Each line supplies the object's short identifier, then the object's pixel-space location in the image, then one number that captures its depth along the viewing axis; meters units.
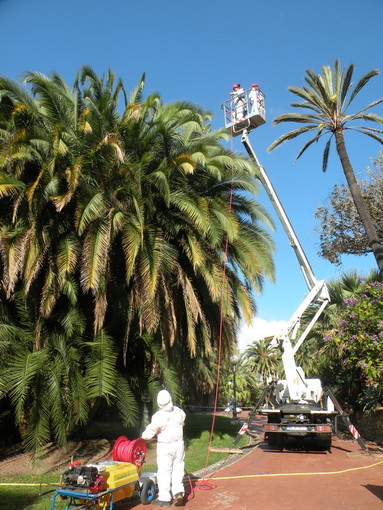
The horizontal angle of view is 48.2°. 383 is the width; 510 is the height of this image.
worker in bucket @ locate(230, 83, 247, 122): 14.98
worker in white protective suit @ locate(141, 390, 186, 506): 6.00
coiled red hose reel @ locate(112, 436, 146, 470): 6.27
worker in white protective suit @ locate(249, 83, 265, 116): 14.58
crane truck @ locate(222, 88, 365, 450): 11.94
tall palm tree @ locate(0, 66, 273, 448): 9.34
